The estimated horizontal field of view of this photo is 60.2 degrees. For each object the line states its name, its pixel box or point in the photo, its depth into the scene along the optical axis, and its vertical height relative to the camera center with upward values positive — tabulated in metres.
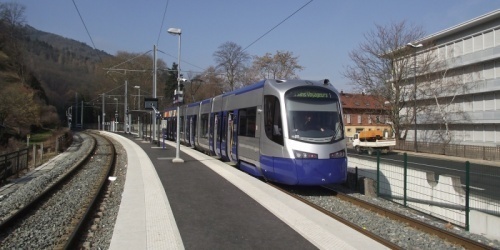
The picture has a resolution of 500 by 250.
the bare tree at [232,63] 59.31 +9.50
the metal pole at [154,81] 36.47 +4.64
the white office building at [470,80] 45.12 +5.72
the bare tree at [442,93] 44.94 +4.30
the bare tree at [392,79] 43.84 +5.59
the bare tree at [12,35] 70.35 +15.93
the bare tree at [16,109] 39.92 +2.07
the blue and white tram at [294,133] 10.98 -0.02
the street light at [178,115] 18.65 +0.73
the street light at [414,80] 39.53 +5.04
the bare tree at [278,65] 57.62 +9.02
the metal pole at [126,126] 62.64 +0.69
